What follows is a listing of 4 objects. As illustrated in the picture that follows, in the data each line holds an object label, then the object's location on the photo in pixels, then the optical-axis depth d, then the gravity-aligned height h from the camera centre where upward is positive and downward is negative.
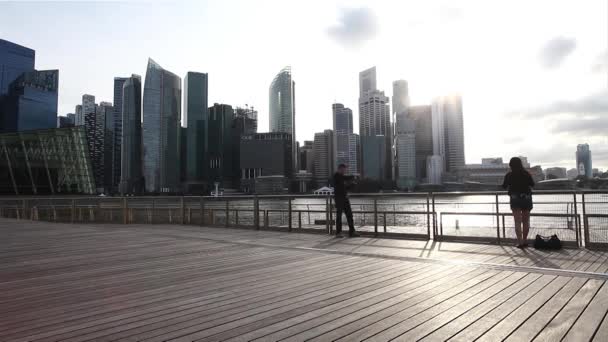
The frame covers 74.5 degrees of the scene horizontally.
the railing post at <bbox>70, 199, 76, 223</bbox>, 16.22 -0.78
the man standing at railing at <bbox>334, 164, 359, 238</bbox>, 9.08 -0.32
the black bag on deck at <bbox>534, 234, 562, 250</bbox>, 6.60 -0.99
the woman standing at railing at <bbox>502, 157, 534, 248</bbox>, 6.98 -0.21
